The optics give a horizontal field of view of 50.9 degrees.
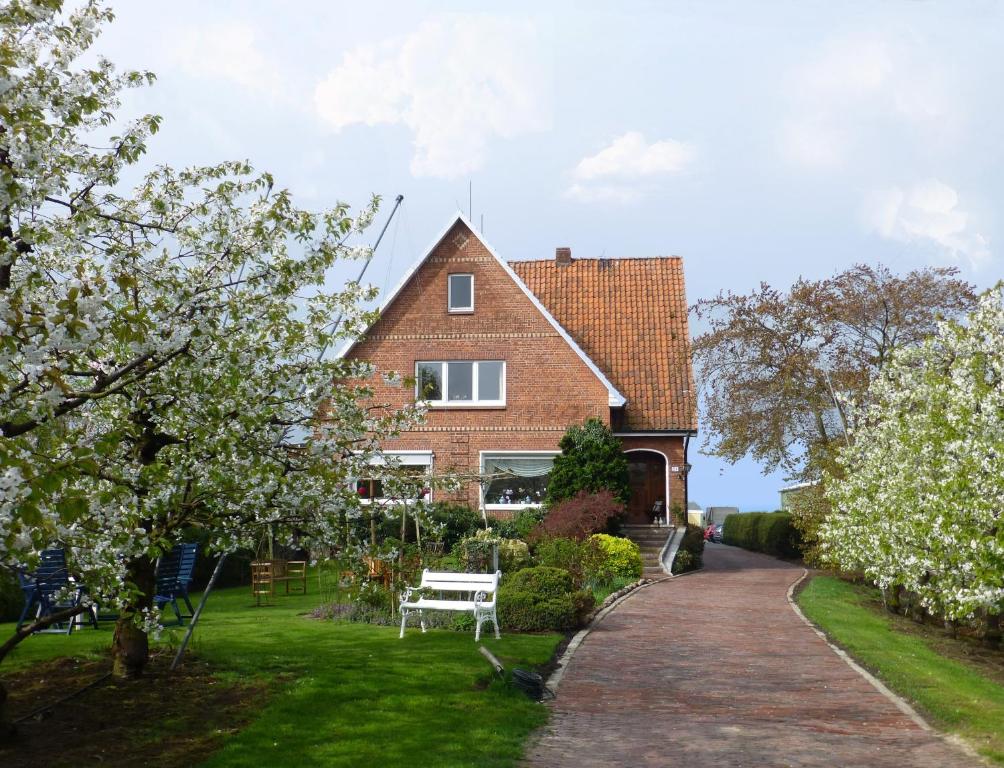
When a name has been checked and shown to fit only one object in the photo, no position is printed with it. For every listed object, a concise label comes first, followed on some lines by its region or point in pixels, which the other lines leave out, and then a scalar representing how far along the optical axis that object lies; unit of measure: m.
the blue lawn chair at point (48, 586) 13.79
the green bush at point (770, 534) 39.41
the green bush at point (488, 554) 19.59
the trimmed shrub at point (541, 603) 16.67
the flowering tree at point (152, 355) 7.85
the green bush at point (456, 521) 28.67
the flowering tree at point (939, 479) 14.28
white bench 15.01
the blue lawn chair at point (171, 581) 14.84
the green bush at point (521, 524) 28.75
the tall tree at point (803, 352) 34.62
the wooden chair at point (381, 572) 17.14
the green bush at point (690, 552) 29.59
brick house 32.28
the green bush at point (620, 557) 25.23
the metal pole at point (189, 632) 11.95
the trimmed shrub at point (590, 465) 29.72
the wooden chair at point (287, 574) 23.09
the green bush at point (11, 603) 17.81
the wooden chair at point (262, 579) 21.22
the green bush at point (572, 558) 22.15
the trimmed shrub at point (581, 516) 25.60
